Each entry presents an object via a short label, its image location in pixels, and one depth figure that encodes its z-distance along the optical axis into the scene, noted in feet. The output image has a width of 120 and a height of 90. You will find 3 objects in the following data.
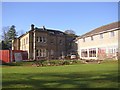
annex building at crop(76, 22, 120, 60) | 72.27
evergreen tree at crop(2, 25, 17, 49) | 156.41
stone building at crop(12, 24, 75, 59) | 93.66
